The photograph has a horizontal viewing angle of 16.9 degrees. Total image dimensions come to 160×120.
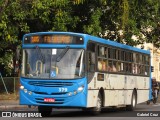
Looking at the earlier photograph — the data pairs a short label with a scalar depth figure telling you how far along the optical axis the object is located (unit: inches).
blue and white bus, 740.0
